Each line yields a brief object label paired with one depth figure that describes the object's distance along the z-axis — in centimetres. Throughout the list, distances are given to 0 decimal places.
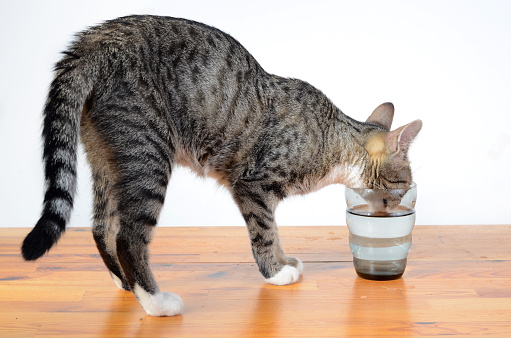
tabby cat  103
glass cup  117
